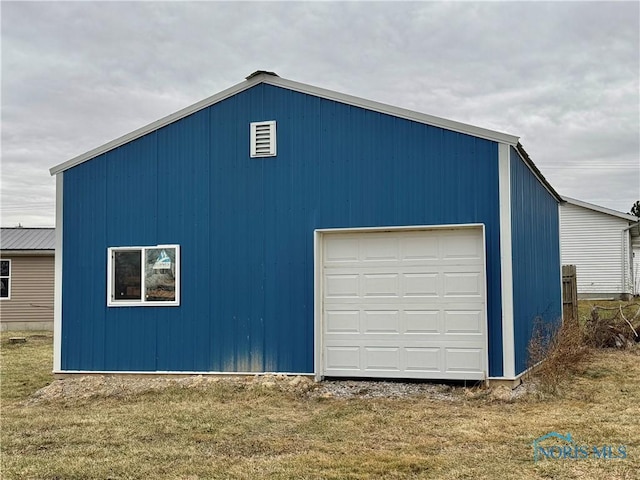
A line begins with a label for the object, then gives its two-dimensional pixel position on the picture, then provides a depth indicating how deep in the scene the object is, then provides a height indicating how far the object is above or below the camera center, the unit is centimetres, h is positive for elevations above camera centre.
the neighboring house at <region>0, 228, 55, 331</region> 2534 +12
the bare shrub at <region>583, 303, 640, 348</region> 1608 -94
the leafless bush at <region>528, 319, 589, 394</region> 1098 -102
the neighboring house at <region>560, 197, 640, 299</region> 3153 +171
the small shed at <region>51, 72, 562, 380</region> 1096 +73
